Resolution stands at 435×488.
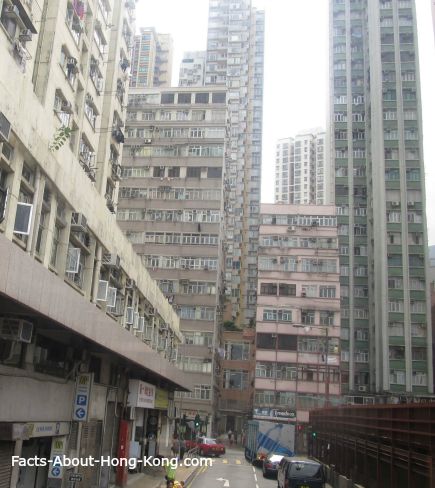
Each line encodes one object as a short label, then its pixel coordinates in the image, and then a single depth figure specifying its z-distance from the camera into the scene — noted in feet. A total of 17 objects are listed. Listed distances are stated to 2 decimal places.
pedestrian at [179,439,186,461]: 107.82
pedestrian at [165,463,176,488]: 59.67
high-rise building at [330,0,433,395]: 182.60
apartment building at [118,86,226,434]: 176.96
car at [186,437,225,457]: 127.95
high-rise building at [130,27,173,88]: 312.71
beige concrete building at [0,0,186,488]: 35.91
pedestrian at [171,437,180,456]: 103.65
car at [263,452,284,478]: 88.53
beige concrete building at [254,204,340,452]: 172.35
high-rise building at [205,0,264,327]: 292.20
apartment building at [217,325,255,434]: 203.51
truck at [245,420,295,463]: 109.40
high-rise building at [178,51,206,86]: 316.40
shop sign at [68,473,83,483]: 45.93
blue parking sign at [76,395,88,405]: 50.58
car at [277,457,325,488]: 61.00
